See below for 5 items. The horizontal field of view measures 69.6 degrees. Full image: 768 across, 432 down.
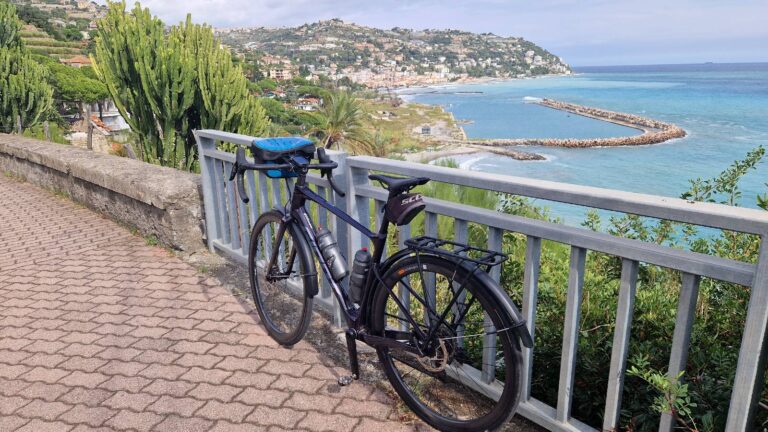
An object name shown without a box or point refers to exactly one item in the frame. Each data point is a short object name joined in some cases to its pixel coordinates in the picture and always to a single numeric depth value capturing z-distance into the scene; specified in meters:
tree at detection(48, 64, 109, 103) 45.41
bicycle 2.14
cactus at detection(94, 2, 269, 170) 9.77
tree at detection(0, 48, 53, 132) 13.26
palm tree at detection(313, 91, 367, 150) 26.94
